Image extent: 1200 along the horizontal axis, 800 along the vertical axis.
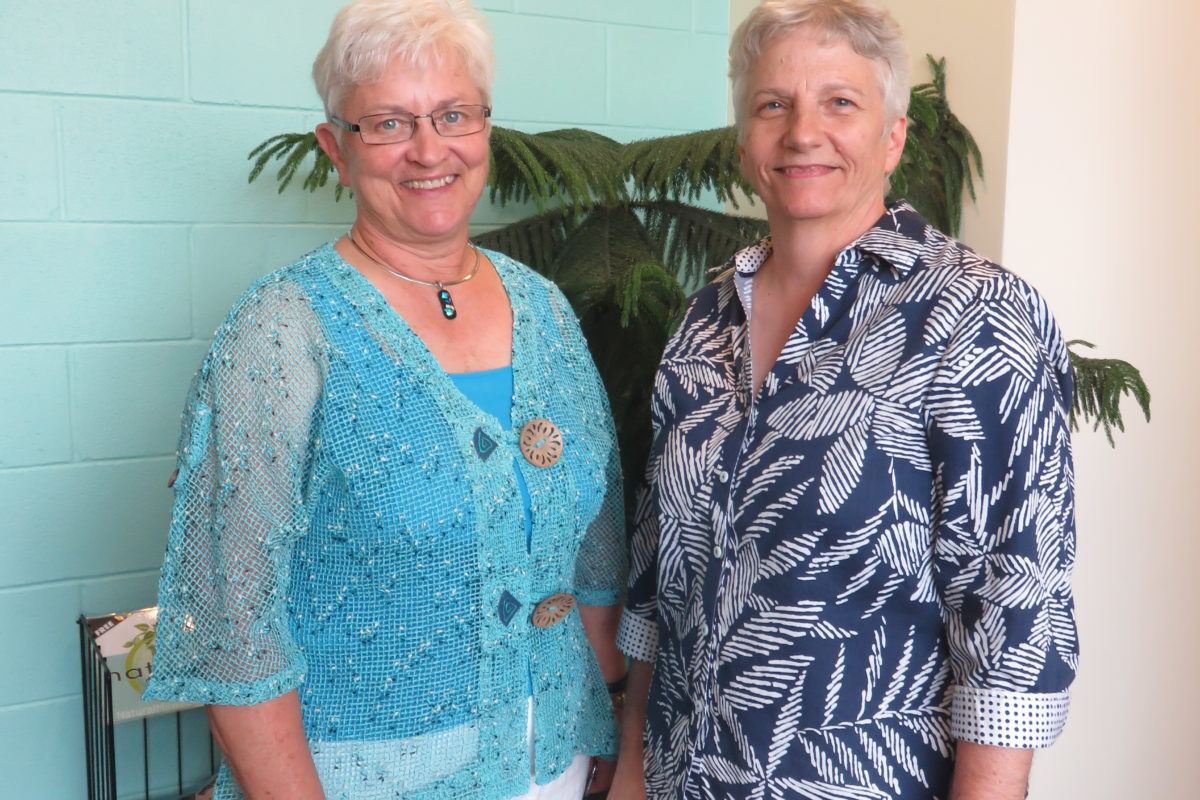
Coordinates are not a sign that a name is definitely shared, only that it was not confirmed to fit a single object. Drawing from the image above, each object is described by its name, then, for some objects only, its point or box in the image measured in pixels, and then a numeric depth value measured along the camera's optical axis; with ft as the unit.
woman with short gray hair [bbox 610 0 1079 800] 3.37
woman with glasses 3.73
